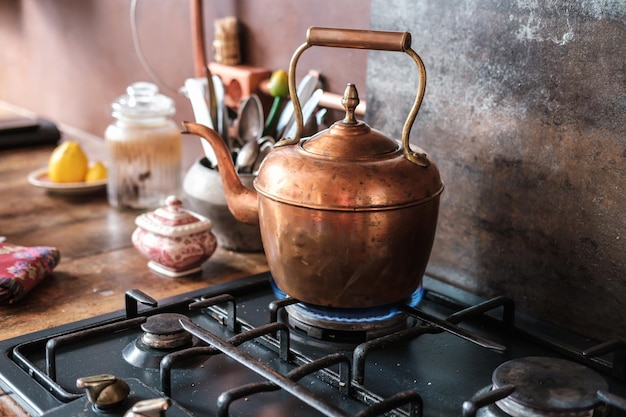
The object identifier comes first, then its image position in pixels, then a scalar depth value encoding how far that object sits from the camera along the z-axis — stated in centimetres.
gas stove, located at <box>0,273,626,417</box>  77
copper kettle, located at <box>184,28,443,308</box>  87
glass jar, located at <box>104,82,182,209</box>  148
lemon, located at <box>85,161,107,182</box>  158
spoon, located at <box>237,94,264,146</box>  134
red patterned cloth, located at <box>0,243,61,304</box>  107
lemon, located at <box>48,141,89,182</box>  156
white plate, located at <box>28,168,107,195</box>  154
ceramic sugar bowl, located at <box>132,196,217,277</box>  117
